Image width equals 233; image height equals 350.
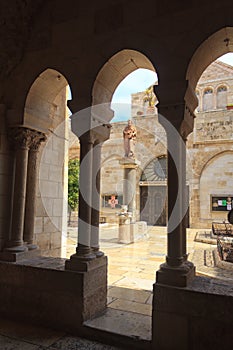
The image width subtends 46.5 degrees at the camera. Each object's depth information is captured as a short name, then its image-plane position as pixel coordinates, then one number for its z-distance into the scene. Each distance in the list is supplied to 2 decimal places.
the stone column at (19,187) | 2.56
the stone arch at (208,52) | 2.00
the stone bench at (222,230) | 6.95
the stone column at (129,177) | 8.05
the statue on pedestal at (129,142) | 8.19
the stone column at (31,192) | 2.73
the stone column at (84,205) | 2.20
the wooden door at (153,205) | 13.13
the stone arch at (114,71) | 2.30
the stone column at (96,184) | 2.36
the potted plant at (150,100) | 13.69
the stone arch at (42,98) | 2.62
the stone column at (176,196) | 1.91
